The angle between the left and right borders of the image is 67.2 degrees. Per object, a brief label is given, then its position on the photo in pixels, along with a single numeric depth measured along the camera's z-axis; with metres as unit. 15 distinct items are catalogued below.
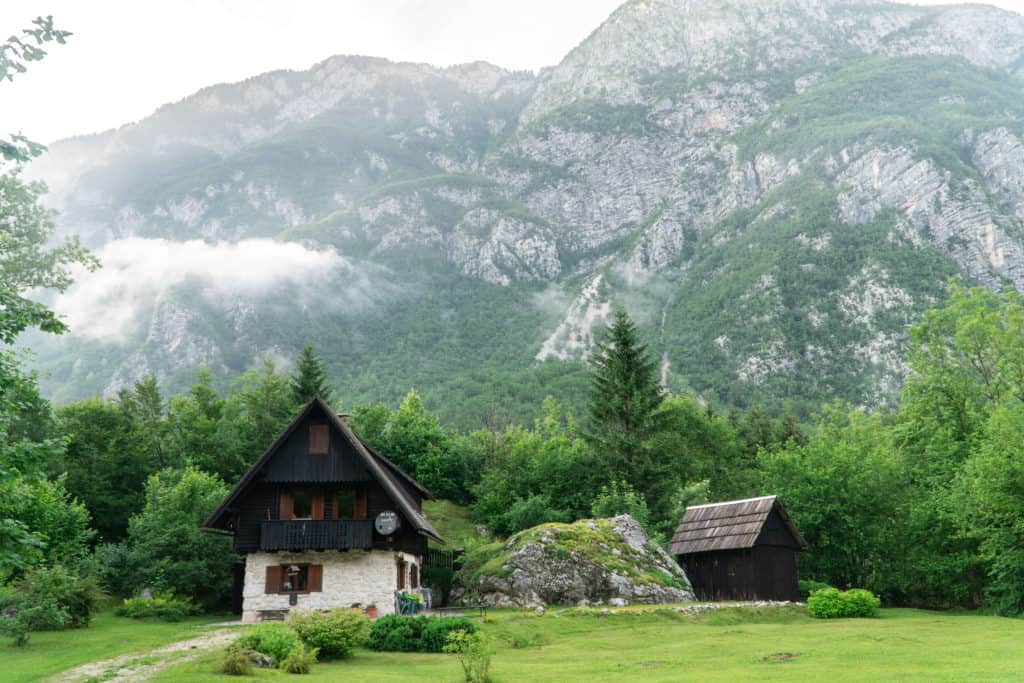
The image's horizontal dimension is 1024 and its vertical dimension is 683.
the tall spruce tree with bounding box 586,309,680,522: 51.78
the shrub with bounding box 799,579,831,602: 41.44
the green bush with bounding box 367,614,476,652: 24.38
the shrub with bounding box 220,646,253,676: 18.80
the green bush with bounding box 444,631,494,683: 16.80
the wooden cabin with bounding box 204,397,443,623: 35.53
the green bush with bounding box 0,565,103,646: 25.56
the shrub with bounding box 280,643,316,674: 19.66
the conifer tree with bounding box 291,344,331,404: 64.12
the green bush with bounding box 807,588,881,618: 33.34
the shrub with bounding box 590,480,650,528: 45.82
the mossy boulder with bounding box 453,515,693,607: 35.12
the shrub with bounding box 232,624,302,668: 20.69
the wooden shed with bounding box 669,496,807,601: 38.47
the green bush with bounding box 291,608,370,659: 22.12
